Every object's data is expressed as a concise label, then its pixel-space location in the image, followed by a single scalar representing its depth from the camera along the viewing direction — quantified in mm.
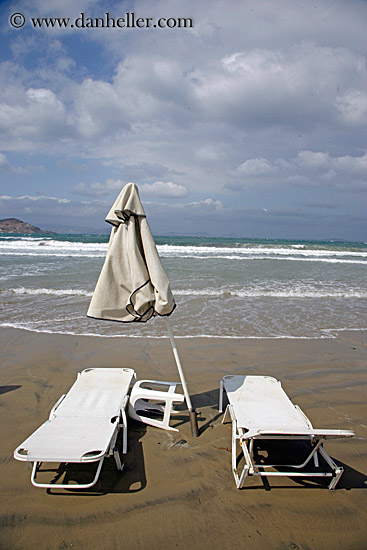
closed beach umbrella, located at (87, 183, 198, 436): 3205
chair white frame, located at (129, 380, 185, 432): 3586
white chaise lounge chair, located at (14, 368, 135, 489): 2529
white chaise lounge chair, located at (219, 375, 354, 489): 2653
